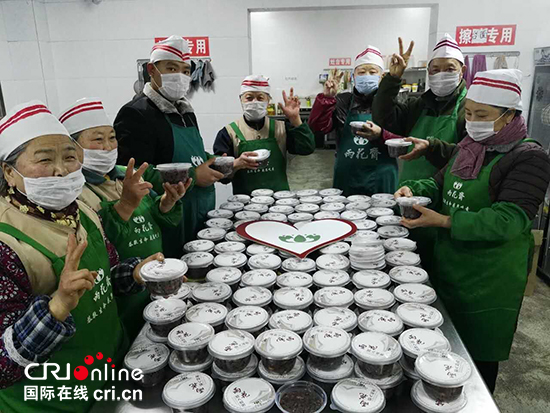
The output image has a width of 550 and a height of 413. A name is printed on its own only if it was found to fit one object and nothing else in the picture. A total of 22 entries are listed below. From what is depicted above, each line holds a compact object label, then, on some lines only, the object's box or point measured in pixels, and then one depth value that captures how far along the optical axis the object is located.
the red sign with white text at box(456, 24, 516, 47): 4.22
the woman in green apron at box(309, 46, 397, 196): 3.40
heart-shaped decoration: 2.09
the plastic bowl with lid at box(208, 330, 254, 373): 1.26
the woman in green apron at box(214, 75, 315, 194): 3.26
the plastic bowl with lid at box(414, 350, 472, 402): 1.14
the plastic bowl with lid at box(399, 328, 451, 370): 1.29
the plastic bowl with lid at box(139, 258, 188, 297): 1.37
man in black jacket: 2.46
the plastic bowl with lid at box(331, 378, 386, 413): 1.13
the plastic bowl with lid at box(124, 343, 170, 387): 1.29
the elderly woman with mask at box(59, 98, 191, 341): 1.74
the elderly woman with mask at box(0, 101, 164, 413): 1.10
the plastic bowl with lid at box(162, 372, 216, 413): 1.15
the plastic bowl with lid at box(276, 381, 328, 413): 1.16
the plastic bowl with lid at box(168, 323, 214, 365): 1.31
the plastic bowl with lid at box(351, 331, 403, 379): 1.23
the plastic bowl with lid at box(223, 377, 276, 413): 1.14
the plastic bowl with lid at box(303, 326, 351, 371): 1.26
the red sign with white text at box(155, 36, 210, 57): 4.43
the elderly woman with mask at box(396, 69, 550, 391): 1.82
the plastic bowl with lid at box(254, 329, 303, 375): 1.25
